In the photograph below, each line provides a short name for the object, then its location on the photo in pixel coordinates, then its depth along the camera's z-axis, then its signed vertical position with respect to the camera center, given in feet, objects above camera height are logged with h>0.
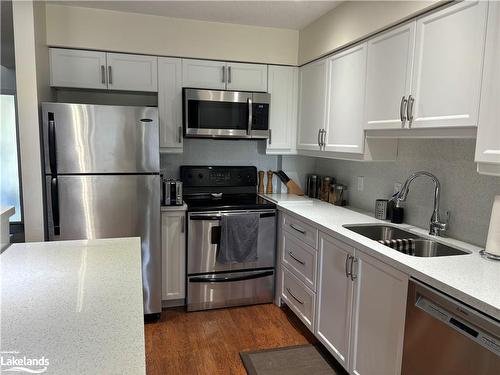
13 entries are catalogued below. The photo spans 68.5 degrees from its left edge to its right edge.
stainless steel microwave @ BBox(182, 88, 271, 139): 10.09 +0.90
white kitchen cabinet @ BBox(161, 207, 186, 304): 9.64 -2.88
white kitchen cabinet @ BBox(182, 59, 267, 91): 10.27 +2.01
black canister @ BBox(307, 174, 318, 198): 11.72 -1.23
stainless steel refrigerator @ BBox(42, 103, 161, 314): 8.37 -0.68
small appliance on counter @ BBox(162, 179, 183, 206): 9.68 -1.27
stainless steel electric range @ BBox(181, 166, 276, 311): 9.77 -3.20
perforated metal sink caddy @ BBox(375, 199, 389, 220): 8.39 -1.35
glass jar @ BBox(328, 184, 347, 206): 10.34 -1.31
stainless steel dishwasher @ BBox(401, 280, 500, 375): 4.16 -2.31
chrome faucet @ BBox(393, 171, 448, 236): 7.06 -1.08
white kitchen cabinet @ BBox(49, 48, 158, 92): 9.41 +1.90
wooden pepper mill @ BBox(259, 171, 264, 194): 12.06 -1.14
